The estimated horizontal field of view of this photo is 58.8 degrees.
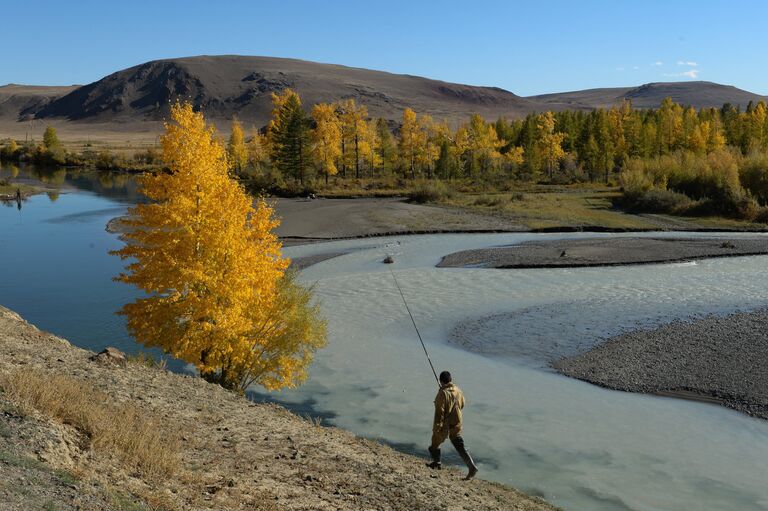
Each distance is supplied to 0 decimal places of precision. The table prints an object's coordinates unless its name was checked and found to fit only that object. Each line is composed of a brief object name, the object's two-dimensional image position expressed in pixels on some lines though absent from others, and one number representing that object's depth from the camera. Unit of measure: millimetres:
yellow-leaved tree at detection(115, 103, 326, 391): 17172
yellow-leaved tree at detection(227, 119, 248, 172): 97125
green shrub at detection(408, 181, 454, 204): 72250
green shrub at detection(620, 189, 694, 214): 63847
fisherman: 12039
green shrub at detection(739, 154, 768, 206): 63250
